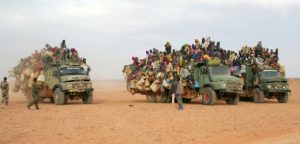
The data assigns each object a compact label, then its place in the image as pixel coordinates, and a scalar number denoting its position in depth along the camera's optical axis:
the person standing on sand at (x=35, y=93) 20.66
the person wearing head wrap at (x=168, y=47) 27.14
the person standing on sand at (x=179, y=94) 21.25
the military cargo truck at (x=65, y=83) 24.11
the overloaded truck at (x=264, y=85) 26.11
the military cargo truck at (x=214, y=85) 23.38
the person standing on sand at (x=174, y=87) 22.05
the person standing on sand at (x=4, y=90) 23.09
